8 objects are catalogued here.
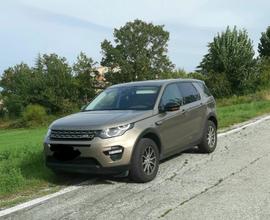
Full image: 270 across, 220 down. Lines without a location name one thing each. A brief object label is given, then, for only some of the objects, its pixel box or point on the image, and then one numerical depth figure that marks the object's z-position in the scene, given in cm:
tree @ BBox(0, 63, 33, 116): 5041
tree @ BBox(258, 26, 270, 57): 4646
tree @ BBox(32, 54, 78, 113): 4908
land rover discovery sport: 477
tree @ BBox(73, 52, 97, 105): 5288
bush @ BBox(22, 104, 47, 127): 4361
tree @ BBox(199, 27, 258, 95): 2921
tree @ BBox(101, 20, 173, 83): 5620
